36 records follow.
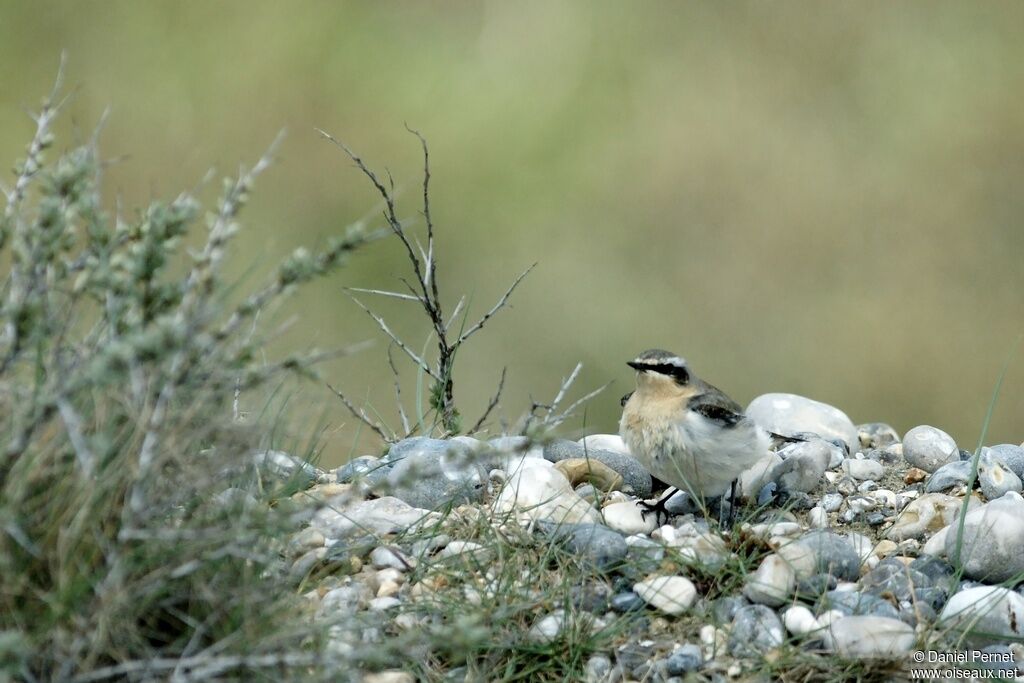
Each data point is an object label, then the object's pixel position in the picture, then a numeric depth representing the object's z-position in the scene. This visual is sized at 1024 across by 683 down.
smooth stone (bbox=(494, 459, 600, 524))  7.50
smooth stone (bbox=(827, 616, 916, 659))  5.99
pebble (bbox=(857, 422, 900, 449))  10.17
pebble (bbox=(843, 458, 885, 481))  8.82
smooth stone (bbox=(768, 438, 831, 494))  8.39
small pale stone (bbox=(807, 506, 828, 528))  7.79
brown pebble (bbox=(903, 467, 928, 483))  8.78
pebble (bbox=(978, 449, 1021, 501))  8.17
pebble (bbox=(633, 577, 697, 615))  6.47
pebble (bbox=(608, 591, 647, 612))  6.55
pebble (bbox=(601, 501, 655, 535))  7.47
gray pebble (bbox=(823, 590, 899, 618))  6.39
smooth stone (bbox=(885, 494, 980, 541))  7.61
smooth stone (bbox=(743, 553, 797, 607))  6.50
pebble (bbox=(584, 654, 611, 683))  6.13
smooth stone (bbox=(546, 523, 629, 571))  6.84
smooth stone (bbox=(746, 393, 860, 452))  9.73
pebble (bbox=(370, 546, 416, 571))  6.92
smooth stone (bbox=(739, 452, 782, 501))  8.45
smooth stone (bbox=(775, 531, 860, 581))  6.73
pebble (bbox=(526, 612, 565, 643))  6.26
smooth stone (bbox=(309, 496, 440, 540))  7.21
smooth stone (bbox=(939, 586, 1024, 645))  6.30
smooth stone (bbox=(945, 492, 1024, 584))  6.87
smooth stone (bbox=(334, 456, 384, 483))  8.40
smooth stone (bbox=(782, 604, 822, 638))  6.24
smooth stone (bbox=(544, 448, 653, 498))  8.62
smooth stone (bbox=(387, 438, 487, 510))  7.88
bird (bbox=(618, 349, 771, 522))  7.77
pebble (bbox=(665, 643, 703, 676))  6.12
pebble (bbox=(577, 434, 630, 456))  9.33
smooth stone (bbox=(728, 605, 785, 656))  6.21
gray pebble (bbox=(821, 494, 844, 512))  8.10
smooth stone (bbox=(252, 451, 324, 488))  6.95
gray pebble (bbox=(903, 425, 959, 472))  8.95
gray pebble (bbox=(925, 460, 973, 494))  8.37
